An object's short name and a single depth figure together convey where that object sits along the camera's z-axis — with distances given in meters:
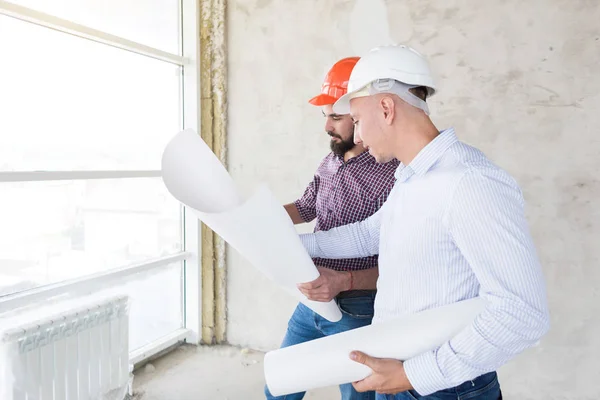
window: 2.14
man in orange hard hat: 1.76
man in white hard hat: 0.87
